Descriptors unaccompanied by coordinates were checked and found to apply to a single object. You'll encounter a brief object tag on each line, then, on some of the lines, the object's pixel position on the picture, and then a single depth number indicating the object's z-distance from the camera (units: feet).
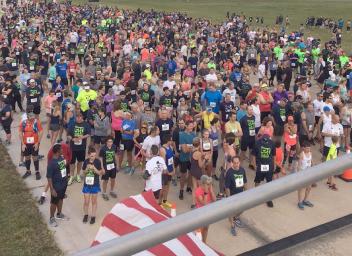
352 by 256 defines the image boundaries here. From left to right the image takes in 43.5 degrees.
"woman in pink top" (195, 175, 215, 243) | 25.45
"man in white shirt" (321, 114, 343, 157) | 36.22
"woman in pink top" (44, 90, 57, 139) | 41.88
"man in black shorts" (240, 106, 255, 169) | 36.61
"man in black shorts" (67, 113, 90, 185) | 34.47
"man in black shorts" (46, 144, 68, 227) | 27.66
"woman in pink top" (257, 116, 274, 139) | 34.47
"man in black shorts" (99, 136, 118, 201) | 30.91
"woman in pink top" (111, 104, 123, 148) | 37.83
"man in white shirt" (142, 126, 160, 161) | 33.04
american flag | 10.36
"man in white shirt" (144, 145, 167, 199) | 29.12
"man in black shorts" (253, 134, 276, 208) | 30.66
